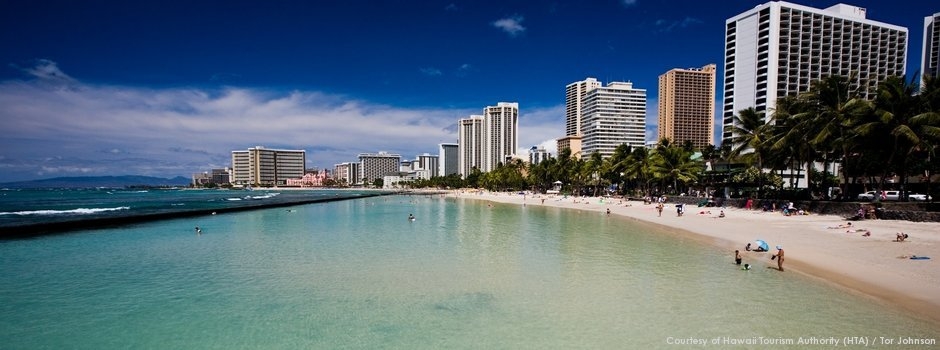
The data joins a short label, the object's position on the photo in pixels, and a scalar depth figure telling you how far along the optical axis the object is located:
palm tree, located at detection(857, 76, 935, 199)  23.83
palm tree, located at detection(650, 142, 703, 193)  51.03
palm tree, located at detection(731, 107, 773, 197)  36.62
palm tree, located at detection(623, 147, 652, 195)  56.16
